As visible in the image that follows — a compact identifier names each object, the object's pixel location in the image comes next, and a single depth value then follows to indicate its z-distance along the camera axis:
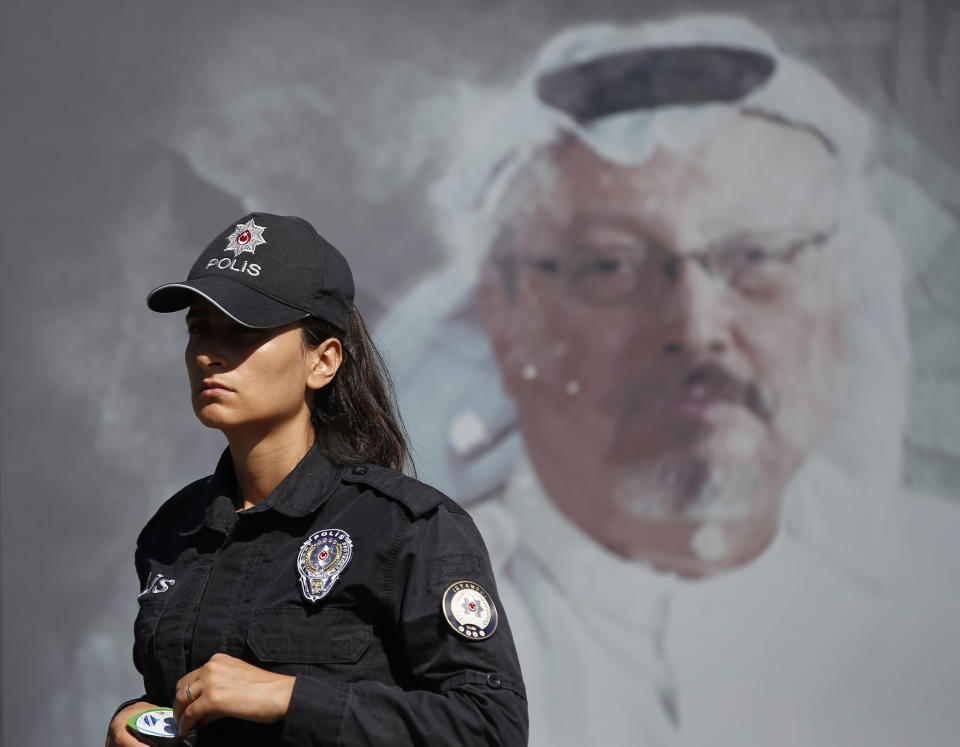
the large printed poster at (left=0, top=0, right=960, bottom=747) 13.02
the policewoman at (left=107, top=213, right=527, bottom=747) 8.37
